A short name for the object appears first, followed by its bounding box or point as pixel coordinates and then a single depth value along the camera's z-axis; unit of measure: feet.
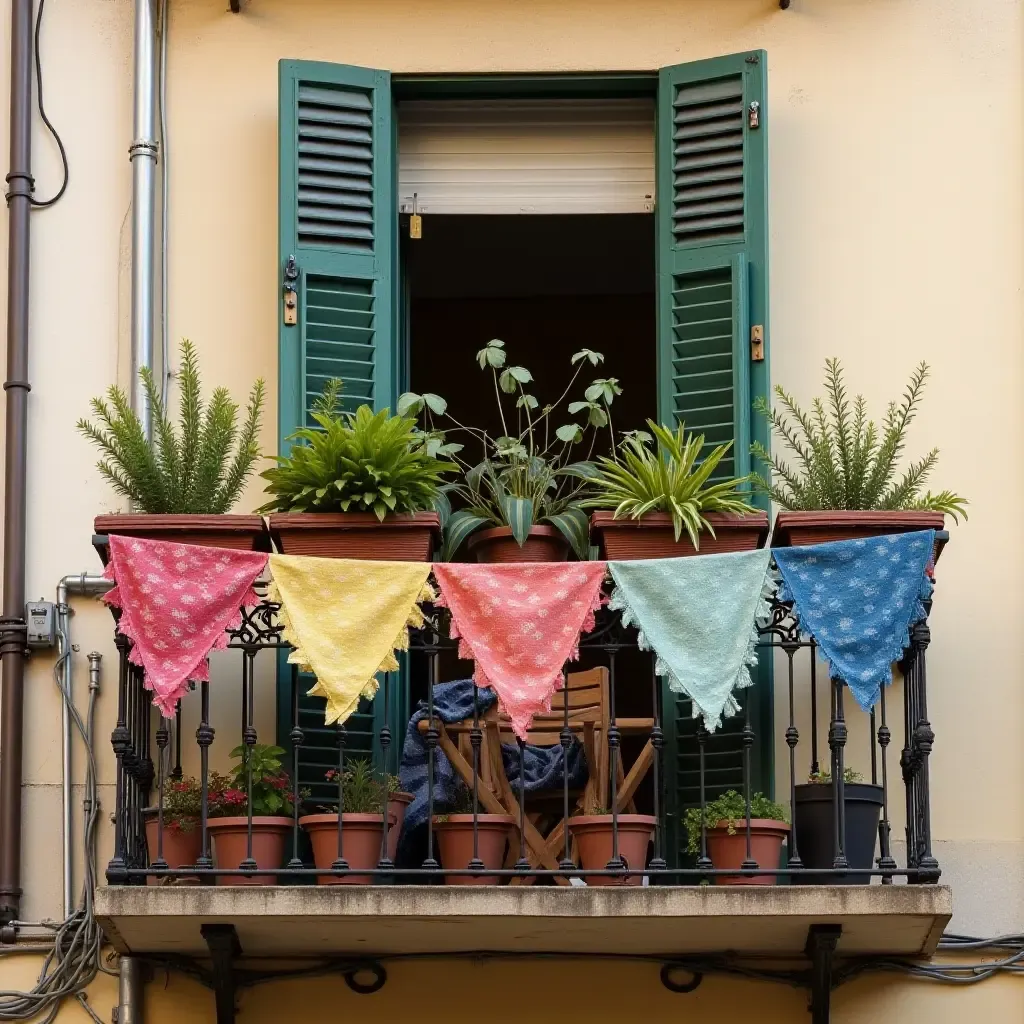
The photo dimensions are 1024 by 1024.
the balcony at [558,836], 25.75
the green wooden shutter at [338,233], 30.35
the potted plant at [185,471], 27.37
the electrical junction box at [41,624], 29.27
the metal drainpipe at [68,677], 28.58
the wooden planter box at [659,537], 27.50
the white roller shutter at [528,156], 32.09
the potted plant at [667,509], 27.35
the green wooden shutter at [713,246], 30.12
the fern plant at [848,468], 27.81
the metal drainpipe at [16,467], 28.58
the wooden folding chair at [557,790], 27.78
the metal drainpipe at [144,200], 30.32
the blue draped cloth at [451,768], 28.40
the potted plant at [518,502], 28.27
